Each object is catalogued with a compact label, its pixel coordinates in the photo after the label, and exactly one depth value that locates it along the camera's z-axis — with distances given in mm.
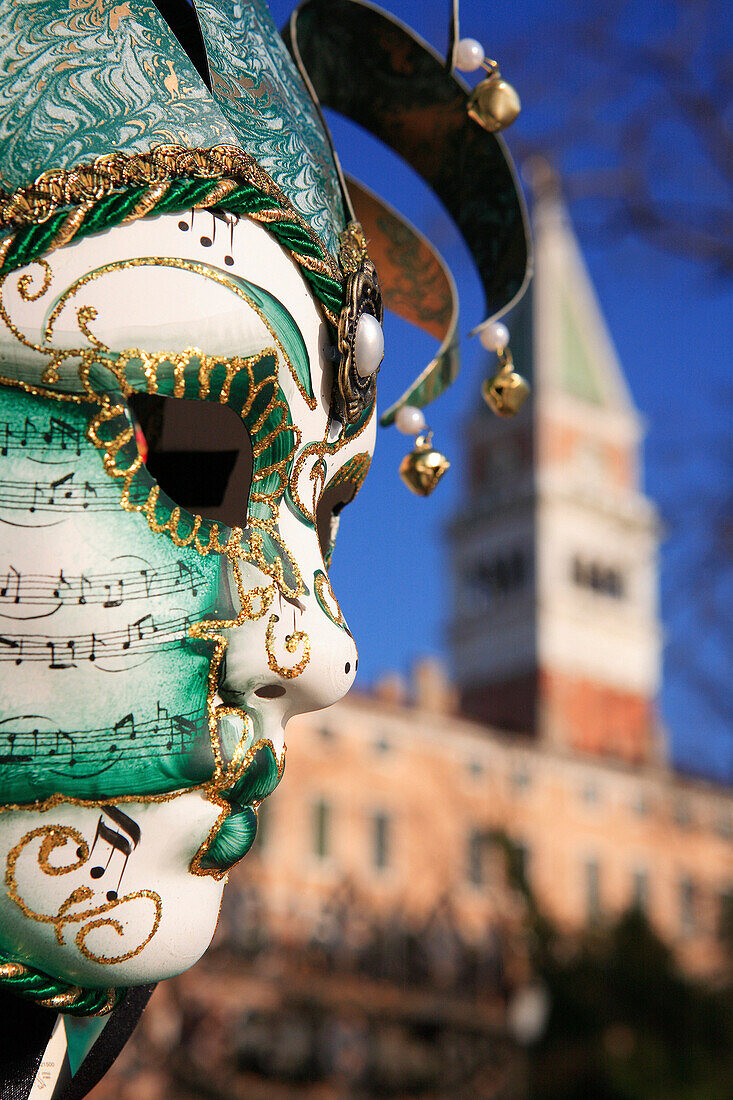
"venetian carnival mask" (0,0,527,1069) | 1083
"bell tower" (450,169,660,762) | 28703
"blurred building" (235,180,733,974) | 17375
